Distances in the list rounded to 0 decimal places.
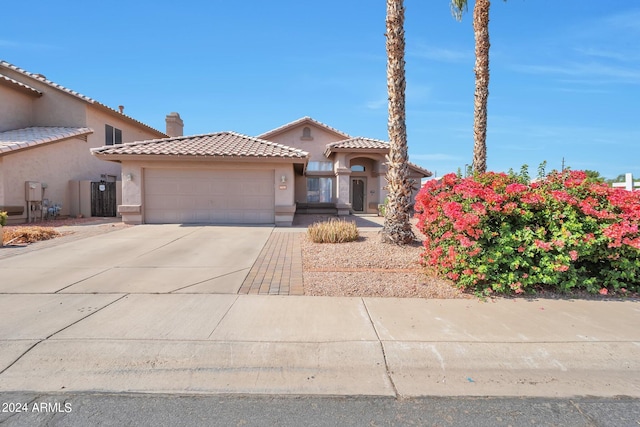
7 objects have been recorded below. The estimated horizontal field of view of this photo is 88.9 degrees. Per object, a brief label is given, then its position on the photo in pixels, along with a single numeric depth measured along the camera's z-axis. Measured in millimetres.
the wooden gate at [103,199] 17928
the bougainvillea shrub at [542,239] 5188
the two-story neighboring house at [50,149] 14555
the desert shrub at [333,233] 9281
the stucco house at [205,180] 13727
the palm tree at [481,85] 11812
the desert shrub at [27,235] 9695
